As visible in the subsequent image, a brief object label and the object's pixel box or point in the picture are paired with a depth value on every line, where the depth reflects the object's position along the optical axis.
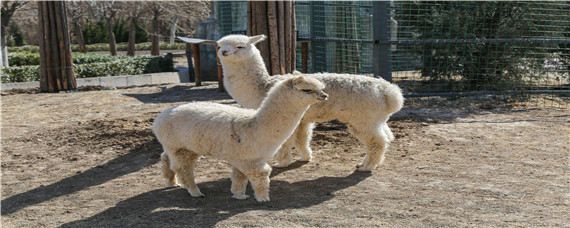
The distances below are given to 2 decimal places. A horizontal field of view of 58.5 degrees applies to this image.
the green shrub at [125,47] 35.59
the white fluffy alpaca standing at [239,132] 4.60
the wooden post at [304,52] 11.73
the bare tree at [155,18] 29.61
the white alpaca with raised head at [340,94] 5.78
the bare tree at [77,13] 30.95
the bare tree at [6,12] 22.33
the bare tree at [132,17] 29.95
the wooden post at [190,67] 17.91
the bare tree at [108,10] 29.48
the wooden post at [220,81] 12.43
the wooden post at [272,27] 7.59
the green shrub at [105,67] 14.84
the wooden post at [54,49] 13.09
